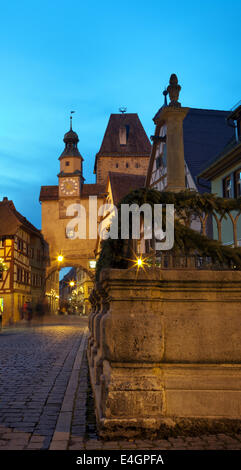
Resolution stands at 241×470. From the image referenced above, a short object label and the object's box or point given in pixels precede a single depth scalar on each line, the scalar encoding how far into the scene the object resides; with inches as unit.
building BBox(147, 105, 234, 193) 958.6
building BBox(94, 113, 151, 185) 2338.8
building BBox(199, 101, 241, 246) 714.2
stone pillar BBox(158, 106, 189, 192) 595.8
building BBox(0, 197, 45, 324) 1481.3
